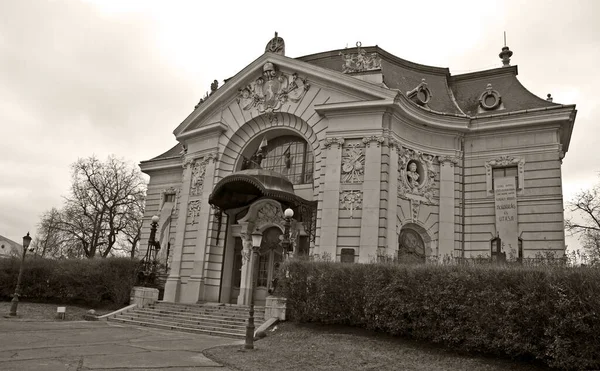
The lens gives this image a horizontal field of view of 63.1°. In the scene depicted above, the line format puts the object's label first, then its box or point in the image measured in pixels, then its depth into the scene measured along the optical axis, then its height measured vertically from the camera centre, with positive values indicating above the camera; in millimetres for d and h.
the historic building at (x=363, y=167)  23203 +6506
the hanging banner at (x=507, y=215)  23438 +4274
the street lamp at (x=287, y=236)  19703 +2191
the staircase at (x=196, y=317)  19438 -1540
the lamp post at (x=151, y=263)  25719 +831
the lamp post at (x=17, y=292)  22234 -1036
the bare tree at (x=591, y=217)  33781 +6343
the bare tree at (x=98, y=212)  43906 +5682
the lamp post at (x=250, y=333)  14532 -1366
